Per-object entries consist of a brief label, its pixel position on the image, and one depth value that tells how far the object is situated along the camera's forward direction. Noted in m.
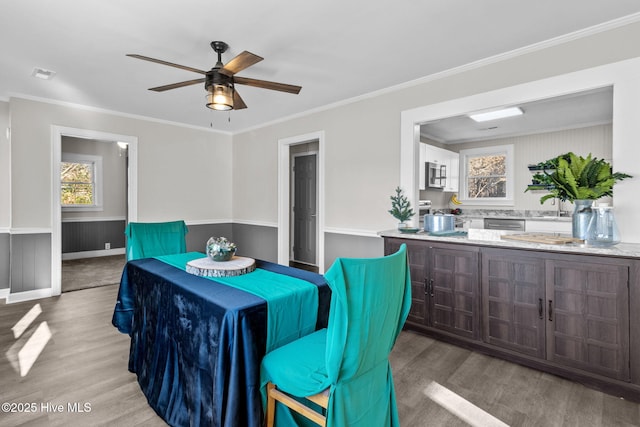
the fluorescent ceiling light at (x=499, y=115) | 3.98
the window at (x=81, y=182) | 6.34
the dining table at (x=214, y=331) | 1.39
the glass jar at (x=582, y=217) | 2.25
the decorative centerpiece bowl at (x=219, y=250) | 2.18
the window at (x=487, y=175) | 5.61
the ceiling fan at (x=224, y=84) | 2.30
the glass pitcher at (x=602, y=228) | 2.14
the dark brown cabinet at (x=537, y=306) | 2.02
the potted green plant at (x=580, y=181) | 2.19
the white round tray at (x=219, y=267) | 1.96
